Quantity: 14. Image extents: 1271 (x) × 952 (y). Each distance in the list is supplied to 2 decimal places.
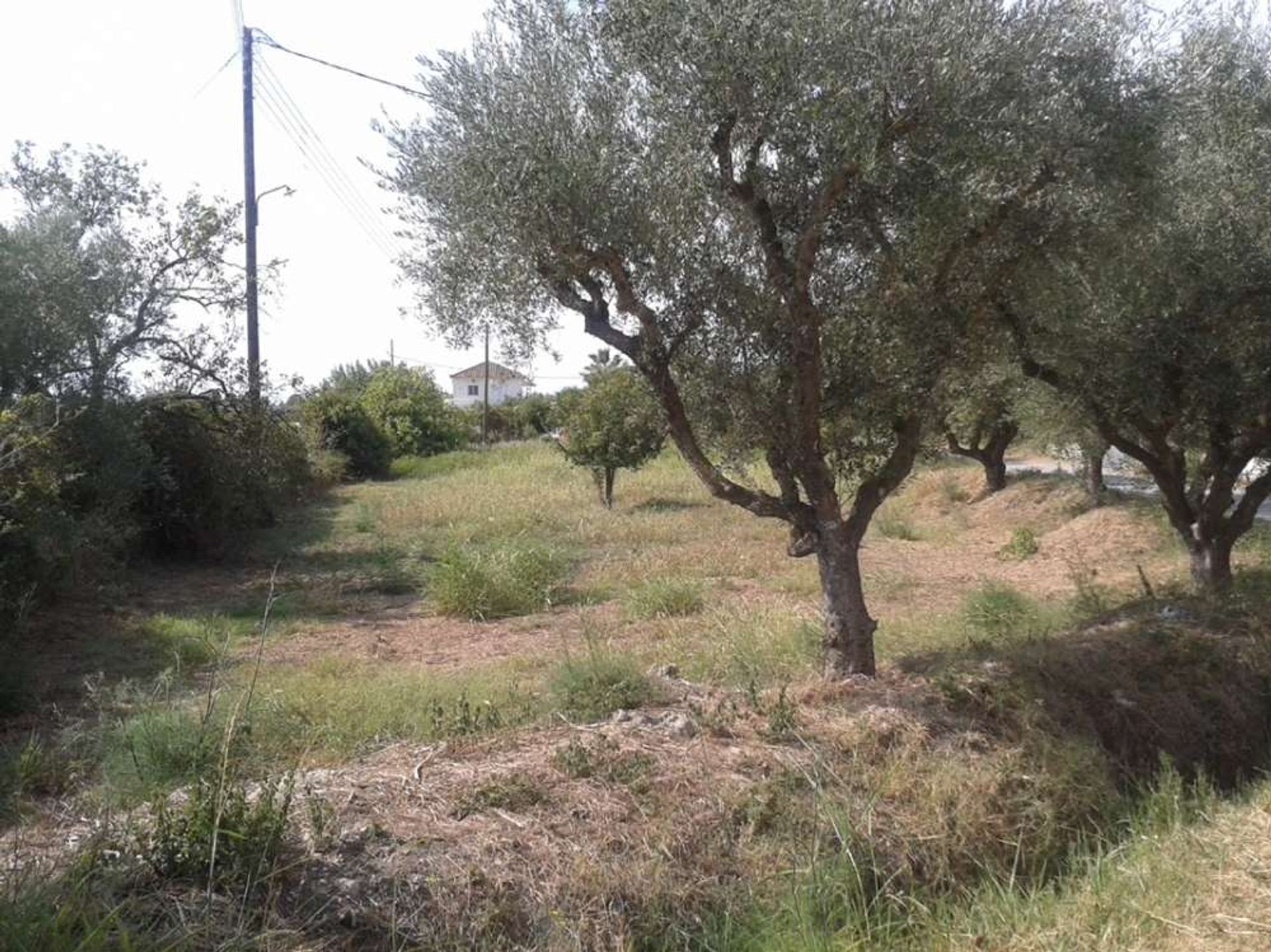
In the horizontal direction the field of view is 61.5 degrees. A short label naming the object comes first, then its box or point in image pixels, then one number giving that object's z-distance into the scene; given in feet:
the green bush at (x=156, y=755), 17.72
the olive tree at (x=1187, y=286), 26.27
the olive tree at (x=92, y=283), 45.57
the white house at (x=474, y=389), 332.80
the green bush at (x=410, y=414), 141.28
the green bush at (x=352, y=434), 115.85
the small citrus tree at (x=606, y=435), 77.10
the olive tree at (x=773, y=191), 20.27
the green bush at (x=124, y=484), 36.37
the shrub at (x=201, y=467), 59.72
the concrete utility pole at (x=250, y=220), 60.44
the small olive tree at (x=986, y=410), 26.32
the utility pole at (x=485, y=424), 164.53
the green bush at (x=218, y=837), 13.83
